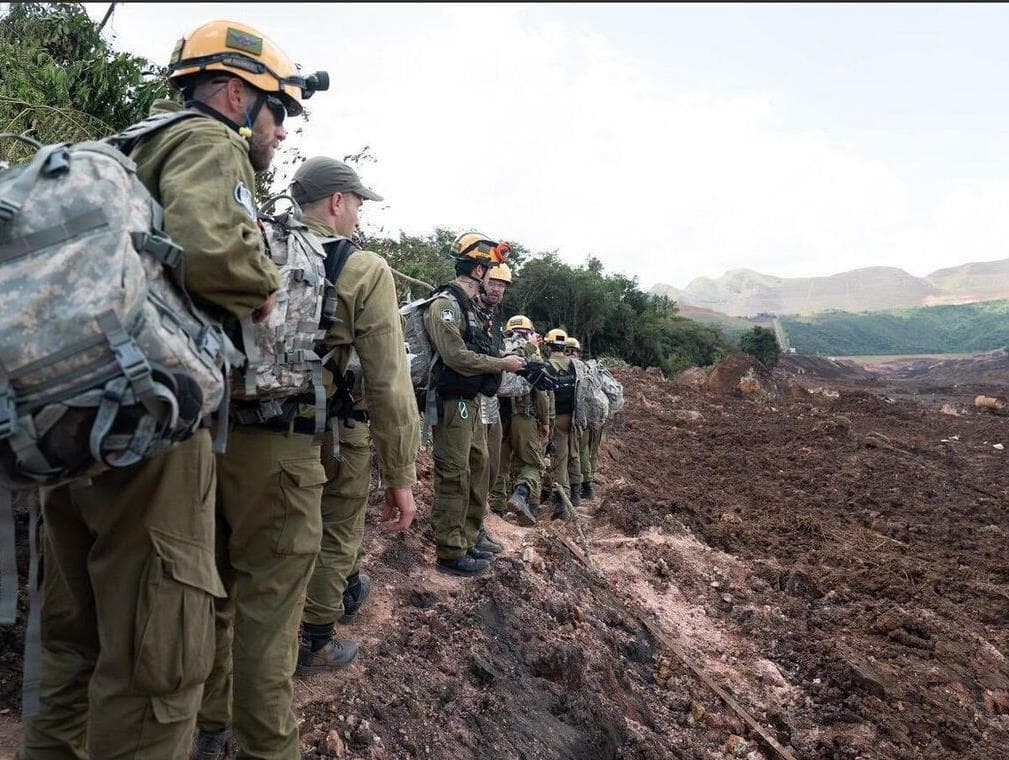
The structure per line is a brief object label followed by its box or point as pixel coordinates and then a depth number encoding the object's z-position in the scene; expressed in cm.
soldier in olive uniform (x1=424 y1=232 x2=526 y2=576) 482
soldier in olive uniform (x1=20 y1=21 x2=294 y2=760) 173
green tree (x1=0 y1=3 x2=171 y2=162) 478
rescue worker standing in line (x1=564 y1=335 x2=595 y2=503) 965
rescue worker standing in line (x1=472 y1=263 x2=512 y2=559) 533
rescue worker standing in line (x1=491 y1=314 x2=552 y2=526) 805
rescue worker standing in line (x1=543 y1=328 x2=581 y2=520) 923
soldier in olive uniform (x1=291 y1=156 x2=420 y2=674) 256
